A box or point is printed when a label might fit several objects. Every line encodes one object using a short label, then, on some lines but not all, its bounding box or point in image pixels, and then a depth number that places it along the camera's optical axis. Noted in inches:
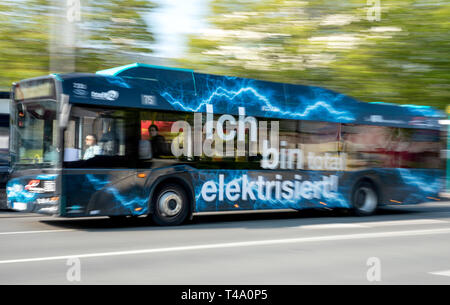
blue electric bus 415.5
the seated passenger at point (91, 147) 417.7
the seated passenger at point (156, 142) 450.3
